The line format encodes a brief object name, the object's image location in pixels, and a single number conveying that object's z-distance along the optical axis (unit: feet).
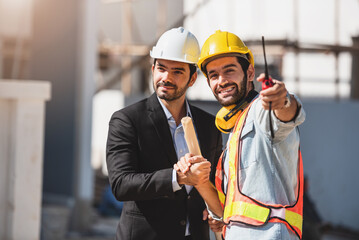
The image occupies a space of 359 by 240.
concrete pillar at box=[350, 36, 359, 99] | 32.48
